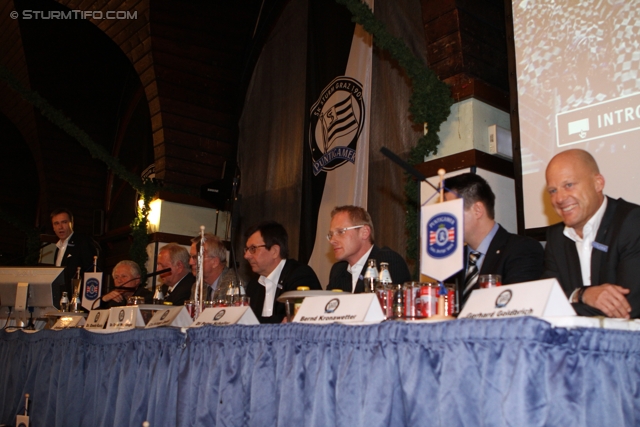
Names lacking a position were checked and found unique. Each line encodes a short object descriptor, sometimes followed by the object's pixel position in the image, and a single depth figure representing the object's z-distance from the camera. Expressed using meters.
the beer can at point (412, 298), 1.72
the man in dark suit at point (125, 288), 4.29
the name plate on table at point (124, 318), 2.59
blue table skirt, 1.21
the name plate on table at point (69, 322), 3.14
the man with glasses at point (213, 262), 3.86
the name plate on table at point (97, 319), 2.80
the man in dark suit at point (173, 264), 4.27
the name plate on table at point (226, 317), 2.09
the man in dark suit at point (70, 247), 4.78
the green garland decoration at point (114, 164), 5.96
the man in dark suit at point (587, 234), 1.86
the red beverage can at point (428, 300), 1.69
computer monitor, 3.59
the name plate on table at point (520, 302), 1.28
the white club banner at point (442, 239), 1.57
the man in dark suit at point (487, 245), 2.15
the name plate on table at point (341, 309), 1.65
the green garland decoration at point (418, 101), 3.39
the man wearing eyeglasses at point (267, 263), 3.23
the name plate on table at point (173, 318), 2.43
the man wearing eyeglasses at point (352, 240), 2.88
